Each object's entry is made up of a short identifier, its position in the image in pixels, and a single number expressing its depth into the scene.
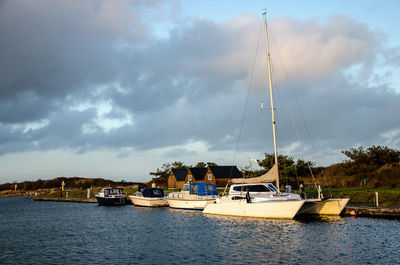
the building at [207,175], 76.53
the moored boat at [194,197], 41.25
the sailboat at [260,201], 28.98
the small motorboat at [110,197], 53.16
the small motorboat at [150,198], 47.91
